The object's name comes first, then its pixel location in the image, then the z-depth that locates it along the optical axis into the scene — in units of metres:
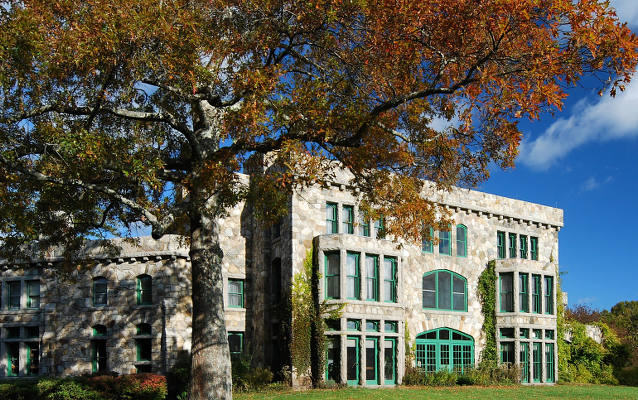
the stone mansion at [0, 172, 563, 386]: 27.23
